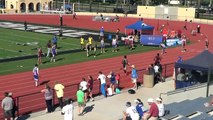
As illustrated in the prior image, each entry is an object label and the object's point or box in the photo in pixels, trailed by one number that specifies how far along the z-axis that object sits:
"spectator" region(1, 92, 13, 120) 11.07
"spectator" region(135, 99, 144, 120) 10.58
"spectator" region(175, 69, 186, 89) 15.55
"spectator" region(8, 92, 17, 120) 11.34
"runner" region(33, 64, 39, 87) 15.75
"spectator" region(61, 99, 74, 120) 10.65
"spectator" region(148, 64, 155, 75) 16.75
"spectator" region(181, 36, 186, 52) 27.56
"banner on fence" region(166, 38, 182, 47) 29.53
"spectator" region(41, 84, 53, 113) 12.42
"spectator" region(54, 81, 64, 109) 12.85
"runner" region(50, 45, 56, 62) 20.80
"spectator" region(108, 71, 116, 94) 15.14
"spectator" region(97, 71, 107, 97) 14.59
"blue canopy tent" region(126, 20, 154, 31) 30.52
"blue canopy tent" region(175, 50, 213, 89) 14.90
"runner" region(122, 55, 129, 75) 18.72
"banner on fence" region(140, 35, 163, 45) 29.10
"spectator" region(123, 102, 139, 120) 10.00
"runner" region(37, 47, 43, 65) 20.10
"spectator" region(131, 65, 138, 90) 16.04
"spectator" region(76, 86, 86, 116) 12.25
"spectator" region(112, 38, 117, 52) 25.53
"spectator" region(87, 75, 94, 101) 14.09
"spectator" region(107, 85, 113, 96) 14.90
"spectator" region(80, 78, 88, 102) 13.45
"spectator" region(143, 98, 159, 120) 9.56
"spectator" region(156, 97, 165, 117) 10.30
